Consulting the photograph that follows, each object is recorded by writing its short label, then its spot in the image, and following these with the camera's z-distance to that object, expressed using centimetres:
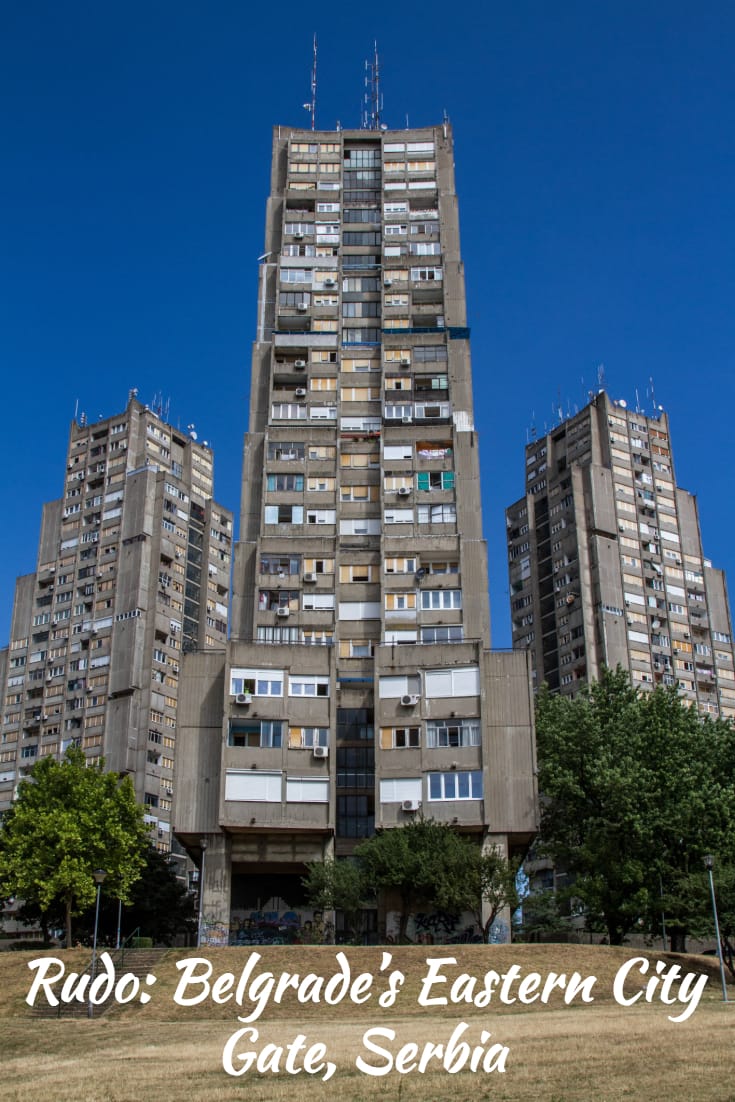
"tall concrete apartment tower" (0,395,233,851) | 11662
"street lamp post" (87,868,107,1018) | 4318
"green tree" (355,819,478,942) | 5378
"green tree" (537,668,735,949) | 5541
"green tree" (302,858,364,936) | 5506
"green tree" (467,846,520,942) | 5406
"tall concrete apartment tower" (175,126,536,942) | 6059
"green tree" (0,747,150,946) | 5812
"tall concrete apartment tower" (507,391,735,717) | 12088
